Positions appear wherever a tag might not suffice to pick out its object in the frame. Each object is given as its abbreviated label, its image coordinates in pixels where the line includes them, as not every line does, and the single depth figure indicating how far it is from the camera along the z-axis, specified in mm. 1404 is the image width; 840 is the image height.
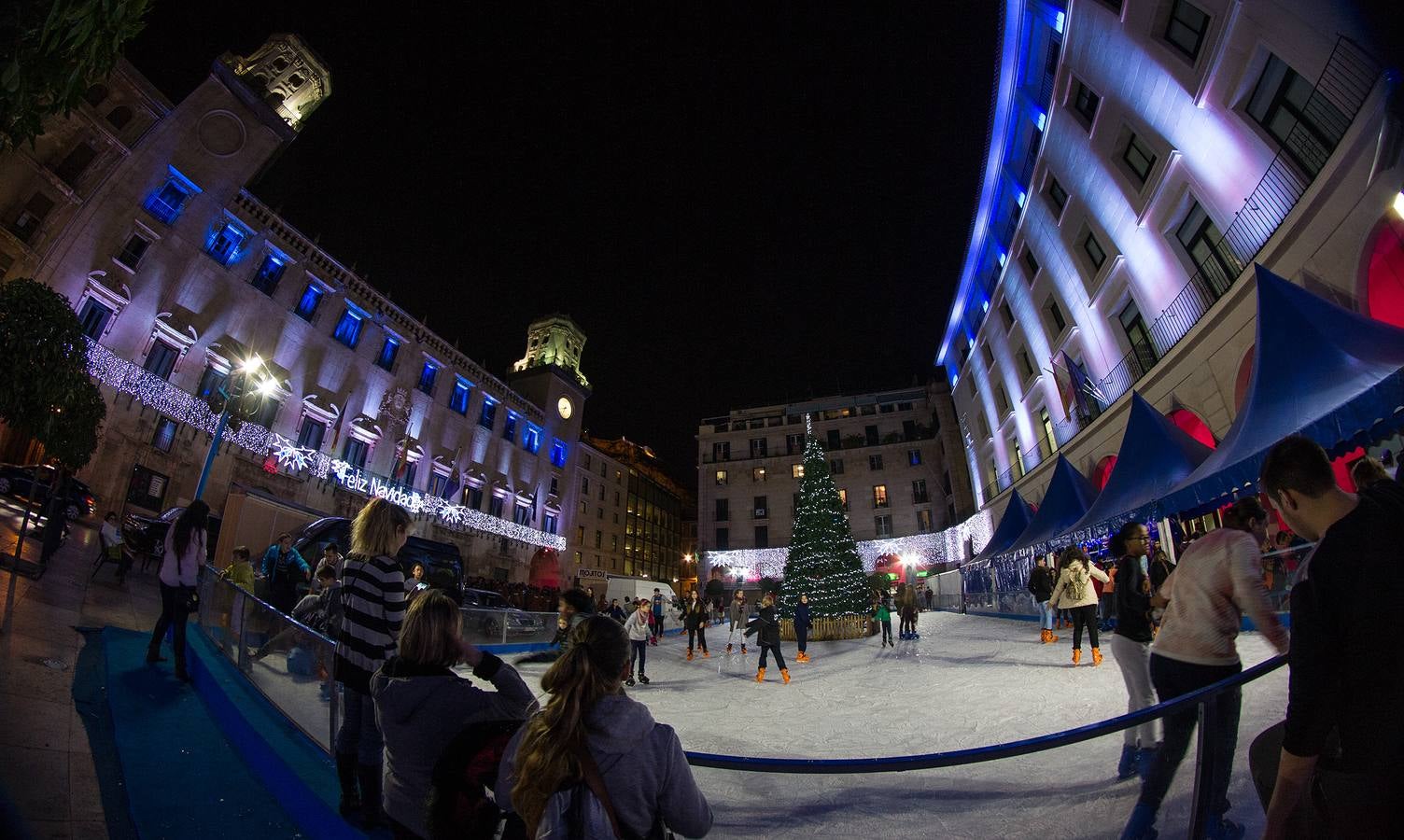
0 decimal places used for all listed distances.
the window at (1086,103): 16078
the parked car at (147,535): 14055
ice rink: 1964
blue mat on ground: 3215
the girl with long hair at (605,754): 1740
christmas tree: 18344
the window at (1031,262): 21500
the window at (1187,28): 11914
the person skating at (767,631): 10547
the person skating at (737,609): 17312
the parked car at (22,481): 14414
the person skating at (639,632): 10773
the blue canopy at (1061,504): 16094
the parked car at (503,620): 12008
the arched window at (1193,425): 12781
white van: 29234
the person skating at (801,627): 13906
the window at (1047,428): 21438
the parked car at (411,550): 12202
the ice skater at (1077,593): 9047
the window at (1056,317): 20078
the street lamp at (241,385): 21141
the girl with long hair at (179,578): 5824
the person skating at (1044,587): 13320
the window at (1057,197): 18603
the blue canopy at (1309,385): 6914
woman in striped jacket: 3184
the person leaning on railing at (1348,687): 1509
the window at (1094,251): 17191
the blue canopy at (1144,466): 11297
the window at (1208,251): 12086
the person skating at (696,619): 15352
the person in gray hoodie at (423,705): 2400
